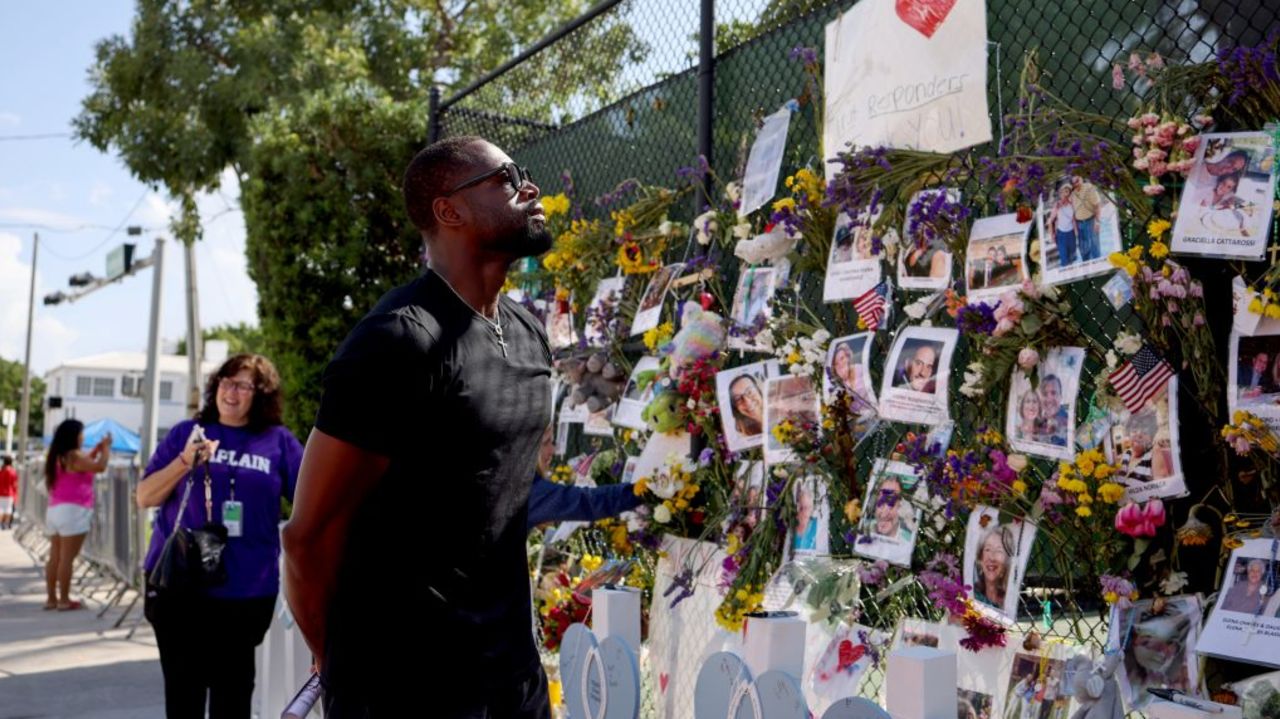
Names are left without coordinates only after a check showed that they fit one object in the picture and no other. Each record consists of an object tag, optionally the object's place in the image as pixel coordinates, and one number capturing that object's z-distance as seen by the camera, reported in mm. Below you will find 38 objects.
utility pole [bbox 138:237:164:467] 13203
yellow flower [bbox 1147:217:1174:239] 2561
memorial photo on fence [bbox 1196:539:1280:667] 2365
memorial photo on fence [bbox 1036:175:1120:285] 2723
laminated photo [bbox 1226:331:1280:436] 2426
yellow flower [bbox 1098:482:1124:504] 2588
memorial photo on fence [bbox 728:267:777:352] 3852
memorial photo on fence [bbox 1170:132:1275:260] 2418
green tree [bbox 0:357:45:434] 88938
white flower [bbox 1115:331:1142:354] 2619
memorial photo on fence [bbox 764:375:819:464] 3639
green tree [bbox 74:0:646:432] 8336
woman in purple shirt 4297
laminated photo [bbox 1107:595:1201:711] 2537
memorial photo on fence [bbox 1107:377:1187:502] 2549
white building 69188
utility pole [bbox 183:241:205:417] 16391
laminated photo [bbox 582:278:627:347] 4805
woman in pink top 10195
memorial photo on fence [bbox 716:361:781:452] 3863
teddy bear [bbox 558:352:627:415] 4797
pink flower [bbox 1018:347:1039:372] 2803
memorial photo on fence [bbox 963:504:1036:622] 2824
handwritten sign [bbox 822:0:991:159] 3217
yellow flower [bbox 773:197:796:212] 3654
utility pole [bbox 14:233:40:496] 36781
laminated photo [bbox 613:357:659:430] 4430
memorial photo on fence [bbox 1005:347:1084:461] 2754
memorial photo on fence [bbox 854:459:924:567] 3188
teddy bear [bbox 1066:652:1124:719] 2455
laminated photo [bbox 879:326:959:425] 3121
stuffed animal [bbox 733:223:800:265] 3775
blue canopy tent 34000
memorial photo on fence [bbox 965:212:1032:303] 2926
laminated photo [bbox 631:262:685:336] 4461
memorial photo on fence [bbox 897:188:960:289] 3176
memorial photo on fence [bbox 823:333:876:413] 3385
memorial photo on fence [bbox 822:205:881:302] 3426
